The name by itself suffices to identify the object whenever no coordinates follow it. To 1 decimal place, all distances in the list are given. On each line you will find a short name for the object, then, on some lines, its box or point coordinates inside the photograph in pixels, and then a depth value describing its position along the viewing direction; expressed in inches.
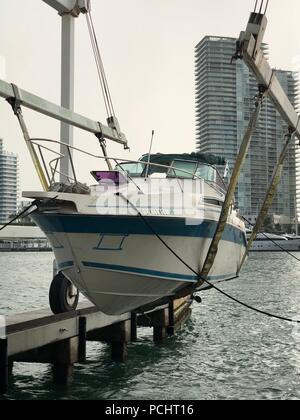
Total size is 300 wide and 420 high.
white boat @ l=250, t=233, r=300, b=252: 4210.1
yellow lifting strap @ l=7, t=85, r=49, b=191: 436.8
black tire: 487.2
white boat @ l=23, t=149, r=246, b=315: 374.6
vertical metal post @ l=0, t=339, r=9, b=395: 346.9
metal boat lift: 368.8
